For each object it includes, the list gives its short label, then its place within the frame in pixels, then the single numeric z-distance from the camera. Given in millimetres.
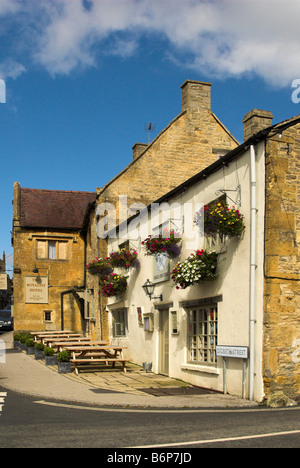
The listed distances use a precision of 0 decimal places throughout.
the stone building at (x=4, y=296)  79625
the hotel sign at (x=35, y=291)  27906
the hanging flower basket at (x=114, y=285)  19359
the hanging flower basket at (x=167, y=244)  14703
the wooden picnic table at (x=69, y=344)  17284
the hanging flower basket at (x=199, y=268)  12633
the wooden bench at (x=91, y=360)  15195
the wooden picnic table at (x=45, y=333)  22034
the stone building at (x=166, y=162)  22500
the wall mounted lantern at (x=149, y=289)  16797
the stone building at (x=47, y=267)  27953
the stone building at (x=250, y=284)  11055
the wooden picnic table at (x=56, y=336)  20634
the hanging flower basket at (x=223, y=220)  11578
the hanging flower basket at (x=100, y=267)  20062
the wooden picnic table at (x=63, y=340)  18833
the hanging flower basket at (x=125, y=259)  18375
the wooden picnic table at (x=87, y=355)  15355
